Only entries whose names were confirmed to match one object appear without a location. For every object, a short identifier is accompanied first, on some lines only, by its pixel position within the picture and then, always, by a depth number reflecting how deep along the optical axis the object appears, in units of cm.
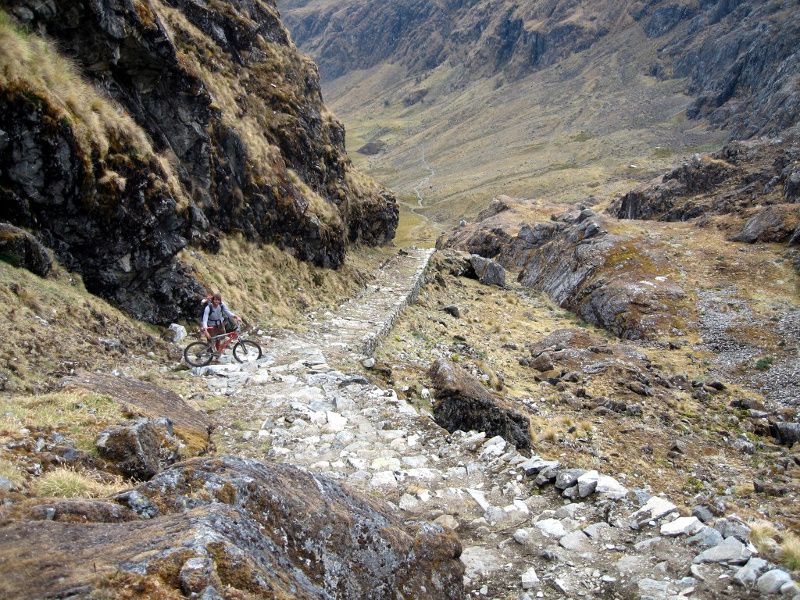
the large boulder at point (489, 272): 4988
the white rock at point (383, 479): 1032
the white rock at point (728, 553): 675
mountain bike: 1606
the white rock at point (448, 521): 885
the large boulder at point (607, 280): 3566
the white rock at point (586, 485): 947
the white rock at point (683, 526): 762
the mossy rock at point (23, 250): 1312
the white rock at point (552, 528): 843
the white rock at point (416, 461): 1137
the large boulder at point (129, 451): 784
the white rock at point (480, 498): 966
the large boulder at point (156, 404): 1023
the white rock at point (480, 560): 752
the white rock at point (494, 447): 1174
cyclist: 1705
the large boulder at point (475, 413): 1546
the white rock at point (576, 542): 798
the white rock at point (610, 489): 921
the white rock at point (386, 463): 1103
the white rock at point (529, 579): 714
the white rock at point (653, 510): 838
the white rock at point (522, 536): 830
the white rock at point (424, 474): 1079
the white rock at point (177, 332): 1714
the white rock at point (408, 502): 961
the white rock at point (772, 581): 600
